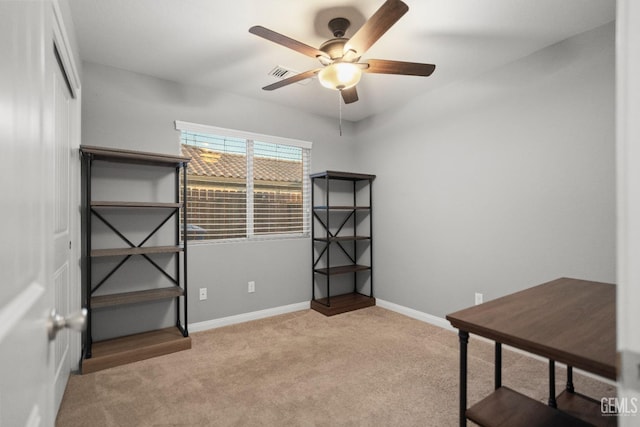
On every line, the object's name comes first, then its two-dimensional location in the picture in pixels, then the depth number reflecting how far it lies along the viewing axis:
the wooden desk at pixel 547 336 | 1.08
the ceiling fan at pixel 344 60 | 1.88
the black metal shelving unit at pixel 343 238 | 3.92
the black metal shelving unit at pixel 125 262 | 2.48
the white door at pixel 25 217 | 0.47
